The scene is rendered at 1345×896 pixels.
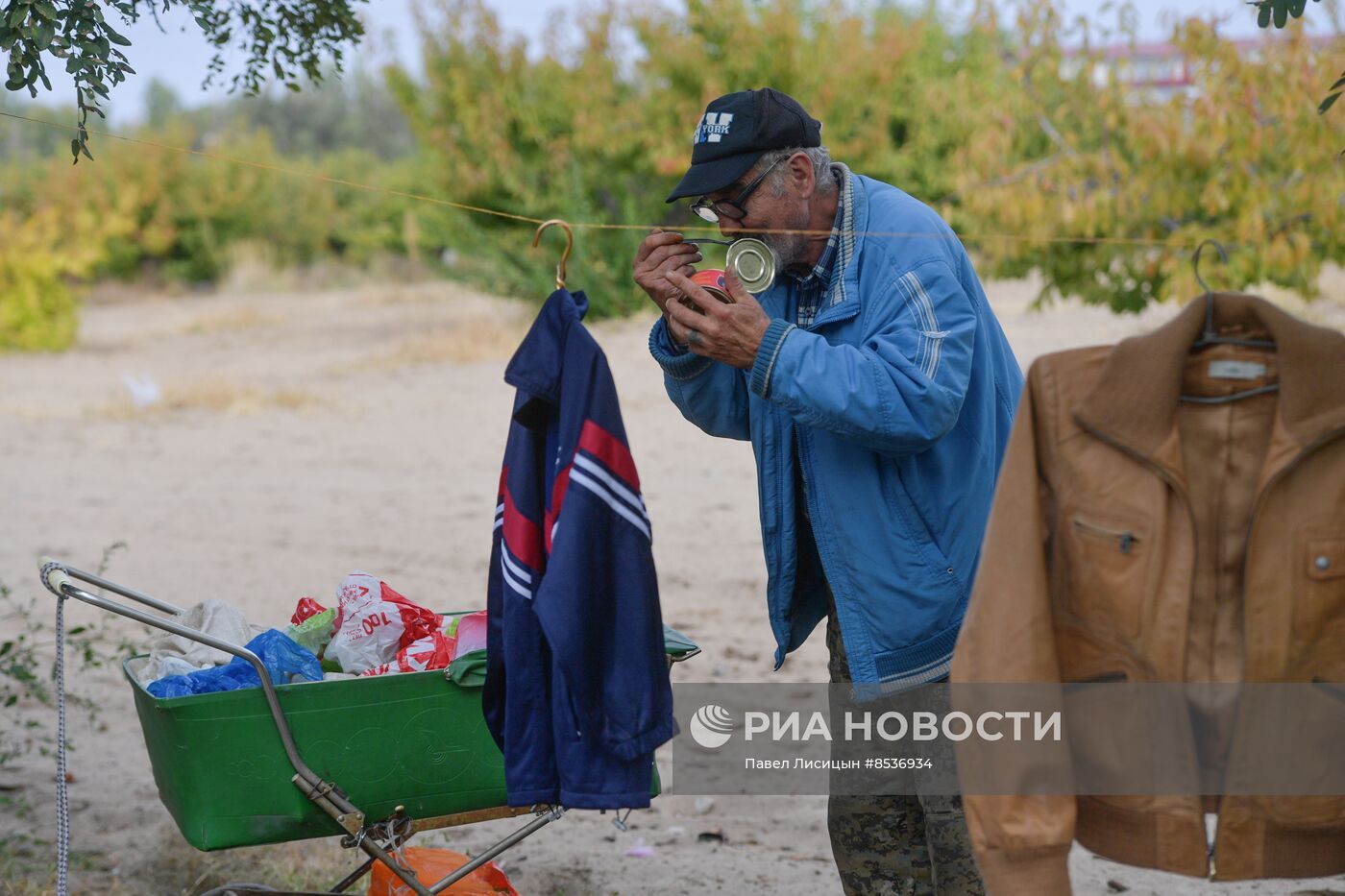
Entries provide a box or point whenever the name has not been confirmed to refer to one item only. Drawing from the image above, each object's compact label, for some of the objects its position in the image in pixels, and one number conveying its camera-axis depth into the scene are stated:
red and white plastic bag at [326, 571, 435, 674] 3.31
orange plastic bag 3.47
